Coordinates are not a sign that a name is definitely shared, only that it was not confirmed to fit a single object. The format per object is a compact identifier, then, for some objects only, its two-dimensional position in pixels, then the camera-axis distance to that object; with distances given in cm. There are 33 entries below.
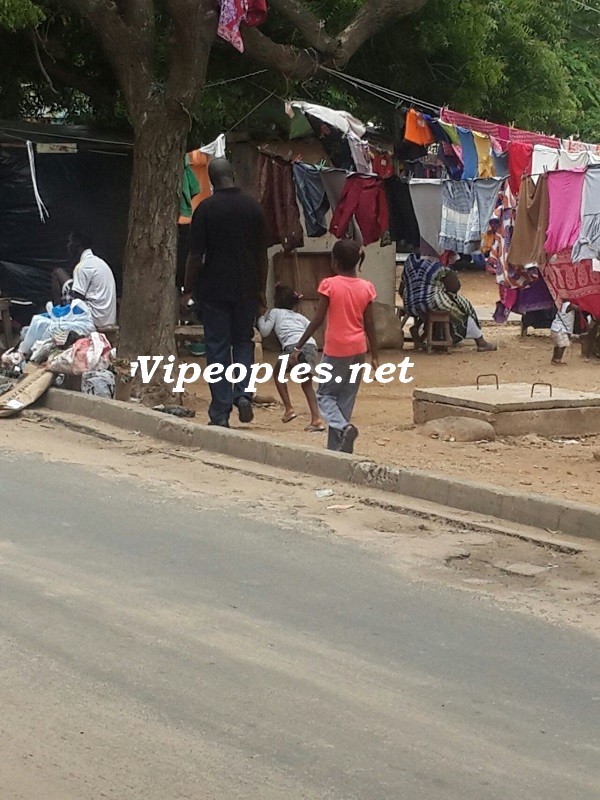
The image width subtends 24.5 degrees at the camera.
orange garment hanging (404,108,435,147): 1469
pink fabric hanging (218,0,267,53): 1207
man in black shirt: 1059
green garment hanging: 1568
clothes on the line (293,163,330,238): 1579
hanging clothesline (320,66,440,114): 1536
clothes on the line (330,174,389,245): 1566
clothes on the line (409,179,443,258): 1567
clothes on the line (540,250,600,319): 1470
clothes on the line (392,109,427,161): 1692
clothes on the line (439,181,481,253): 1534
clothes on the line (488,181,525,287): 1495
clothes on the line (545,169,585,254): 1377
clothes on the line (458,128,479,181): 1498
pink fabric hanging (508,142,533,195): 1464
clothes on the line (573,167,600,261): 1348
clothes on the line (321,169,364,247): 1573
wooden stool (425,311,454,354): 1819
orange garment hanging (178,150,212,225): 1557
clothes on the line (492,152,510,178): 1511
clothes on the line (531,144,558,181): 1458
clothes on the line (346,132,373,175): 1549
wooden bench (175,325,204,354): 1606
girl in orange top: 953
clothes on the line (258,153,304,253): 1592
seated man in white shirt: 1475
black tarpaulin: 1739
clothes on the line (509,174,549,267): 1425
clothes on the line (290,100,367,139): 1441
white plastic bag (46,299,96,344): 1266
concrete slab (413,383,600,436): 1119
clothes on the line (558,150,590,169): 1470
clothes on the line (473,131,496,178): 1502
